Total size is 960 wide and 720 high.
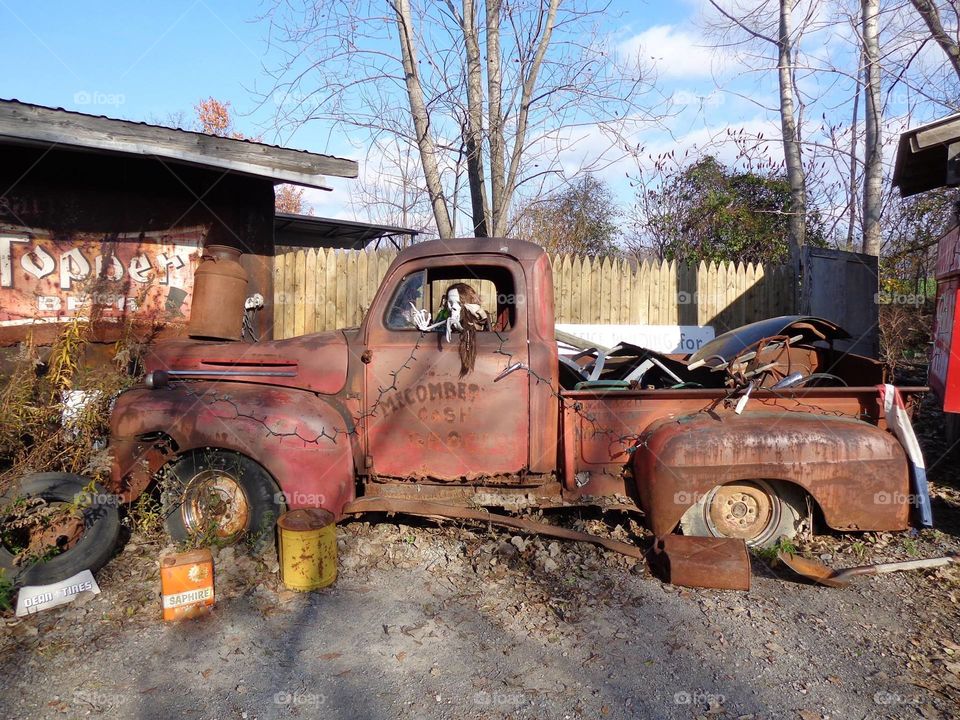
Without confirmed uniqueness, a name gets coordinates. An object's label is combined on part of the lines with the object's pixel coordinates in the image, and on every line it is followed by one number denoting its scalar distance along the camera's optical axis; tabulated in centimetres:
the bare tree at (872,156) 984
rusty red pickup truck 388
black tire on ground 349
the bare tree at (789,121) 1025
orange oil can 333
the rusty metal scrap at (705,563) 366
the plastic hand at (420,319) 427
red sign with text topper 566
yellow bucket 362
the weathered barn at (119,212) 522
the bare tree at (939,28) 877
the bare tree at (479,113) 789
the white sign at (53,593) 333
